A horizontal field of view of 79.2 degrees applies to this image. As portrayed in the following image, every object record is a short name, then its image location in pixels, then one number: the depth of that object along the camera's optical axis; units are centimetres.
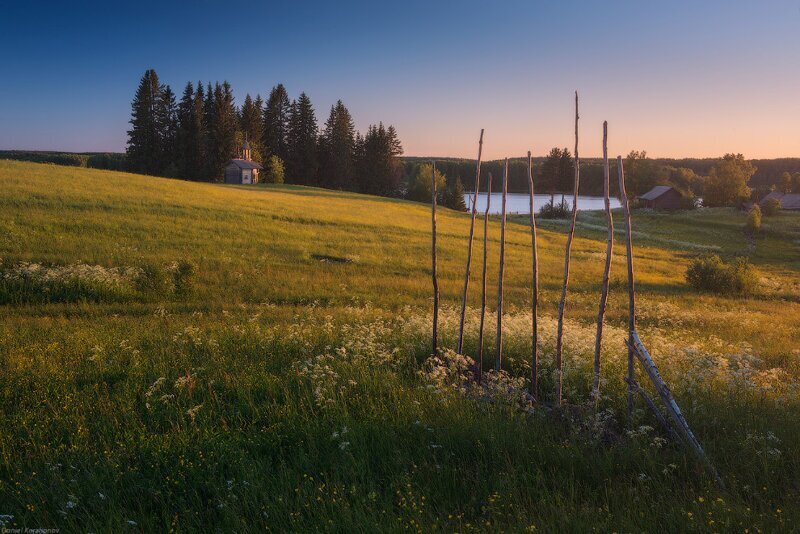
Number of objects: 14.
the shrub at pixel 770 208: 6894
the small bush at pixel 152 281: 1362
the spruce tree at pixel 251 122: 8575
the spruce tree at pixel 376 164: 9050
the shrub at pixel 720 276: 2191
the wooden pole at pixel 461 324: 737
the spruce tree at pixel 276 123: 9062
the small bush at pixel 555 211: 7638
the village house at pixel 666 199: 8525
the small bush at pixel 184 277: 1400
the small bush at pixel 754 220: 5550
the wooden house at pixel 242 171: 7388
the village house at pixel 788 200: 8275
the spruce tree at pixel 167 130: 7950
